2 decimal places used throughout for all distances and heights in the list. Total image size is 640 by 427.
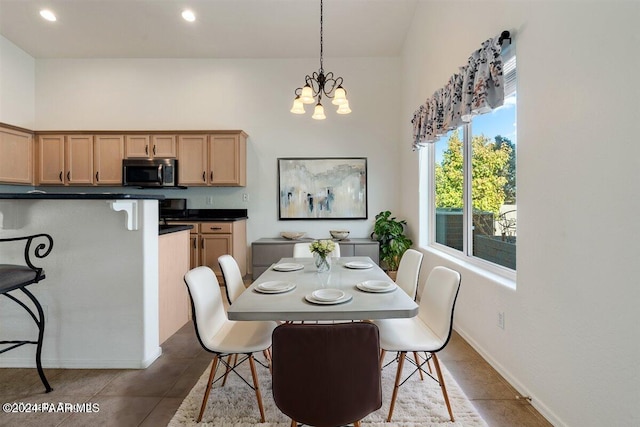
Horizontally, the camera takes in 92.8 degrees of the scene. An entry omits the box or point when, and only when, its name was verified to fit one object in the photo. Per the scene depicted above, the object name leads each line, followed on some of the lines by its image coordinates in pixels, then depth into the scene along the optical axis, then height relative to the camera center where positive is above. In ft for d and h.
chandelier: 7.68 +2.90
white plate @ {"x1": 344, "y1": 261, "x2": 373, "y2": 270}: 7.45 -1.31
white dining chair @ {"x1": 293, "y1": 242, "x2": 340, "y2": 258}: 9.72 -1.24
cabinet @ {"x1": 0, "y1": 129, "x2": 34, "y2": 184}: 13.29 +2.61
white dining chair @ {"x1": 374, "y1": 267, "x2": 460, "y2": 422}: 5.21 -2.26
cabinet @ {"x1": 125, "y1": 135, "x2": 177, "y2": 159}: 14.32 +3.14
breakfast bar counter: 7.05 -1.79
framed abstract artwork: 15.56 +1.28
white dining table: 4.51 -1.44
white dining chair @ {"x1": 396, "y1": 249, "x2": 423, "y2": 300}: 7.31 -1.51
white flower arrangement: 6.68 -0.76
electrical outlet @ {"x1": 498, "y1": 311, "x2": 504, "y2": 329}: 6.77 -2.41
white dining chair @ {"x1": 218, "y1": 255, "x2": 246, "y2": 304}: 6.88 -1.52
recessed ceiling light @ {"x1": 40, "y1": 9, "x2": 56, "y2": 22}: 13.04 +8.63
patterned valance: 6.34 +2.93
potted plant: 13.38 -1.27
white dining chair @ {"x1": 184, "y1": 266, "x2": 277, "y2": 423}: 5.20 -2.24
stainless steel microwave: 14.01 +1.88
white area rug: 5.24 -3.59
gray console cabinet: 14.05 -1.76
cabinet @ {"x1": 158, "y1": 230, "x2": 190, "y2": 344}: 8.27 -1.99
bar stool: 5.50 -1.22
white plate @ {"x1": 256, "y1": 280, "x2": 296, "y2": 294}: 5.42 -1.36
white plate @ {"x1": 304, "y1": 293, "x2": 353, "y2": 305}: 4.75 -1.39
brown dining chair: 3.45 -1.85
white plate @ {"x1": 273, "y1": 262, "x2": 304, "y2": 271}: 7.23 -1.30
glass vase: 6.95 -1.15
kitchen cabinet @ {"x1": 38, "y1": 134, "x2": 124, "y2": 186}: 14.38 +2.60
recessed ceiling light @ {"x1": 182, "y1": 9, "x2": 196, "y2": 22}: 12.83 +8.45
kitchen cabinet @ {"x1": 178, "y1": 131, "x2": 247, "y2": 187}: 14.29 +2.60
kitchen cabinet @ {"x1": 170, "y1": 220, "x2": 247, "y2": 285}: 13.60 -1.24
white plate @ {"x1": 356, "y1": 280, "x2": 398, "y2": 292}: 5.49 -1.36
